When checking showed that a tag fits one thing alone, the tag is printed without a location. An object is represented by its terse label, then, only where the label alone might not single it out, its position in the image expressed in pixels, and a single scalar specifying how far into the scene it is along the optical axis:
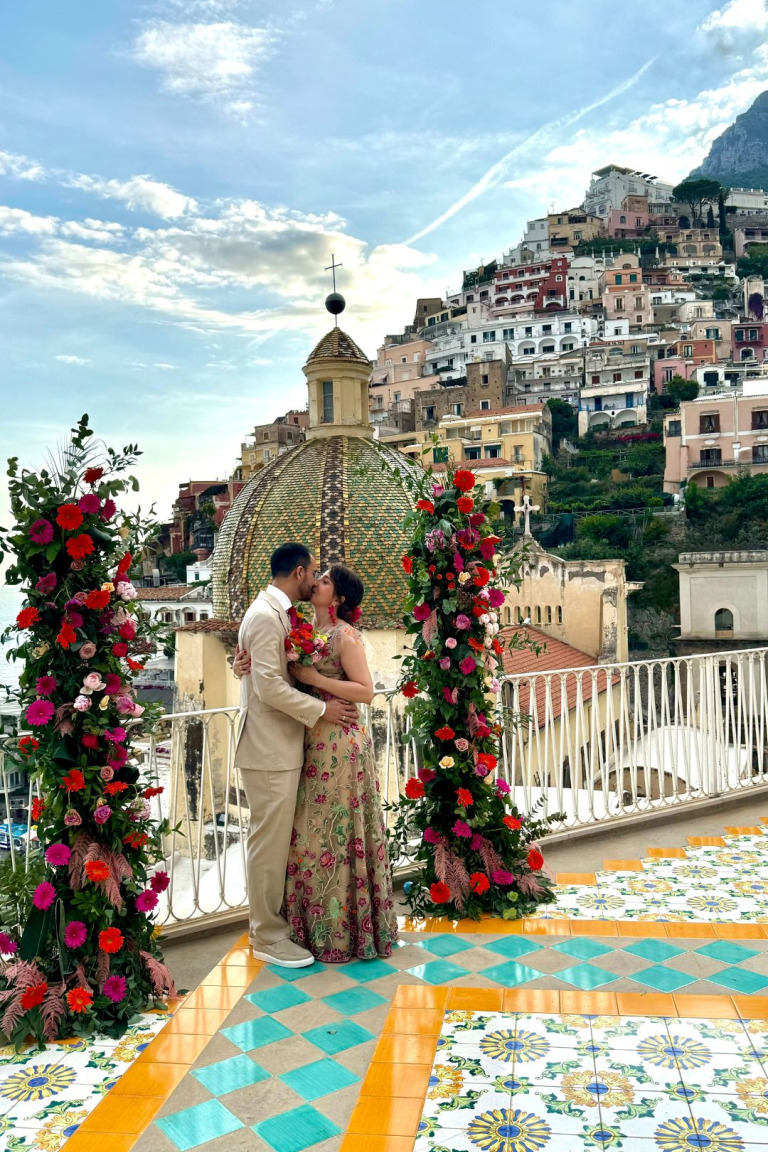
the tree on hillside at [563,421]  60.41
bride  3.81
